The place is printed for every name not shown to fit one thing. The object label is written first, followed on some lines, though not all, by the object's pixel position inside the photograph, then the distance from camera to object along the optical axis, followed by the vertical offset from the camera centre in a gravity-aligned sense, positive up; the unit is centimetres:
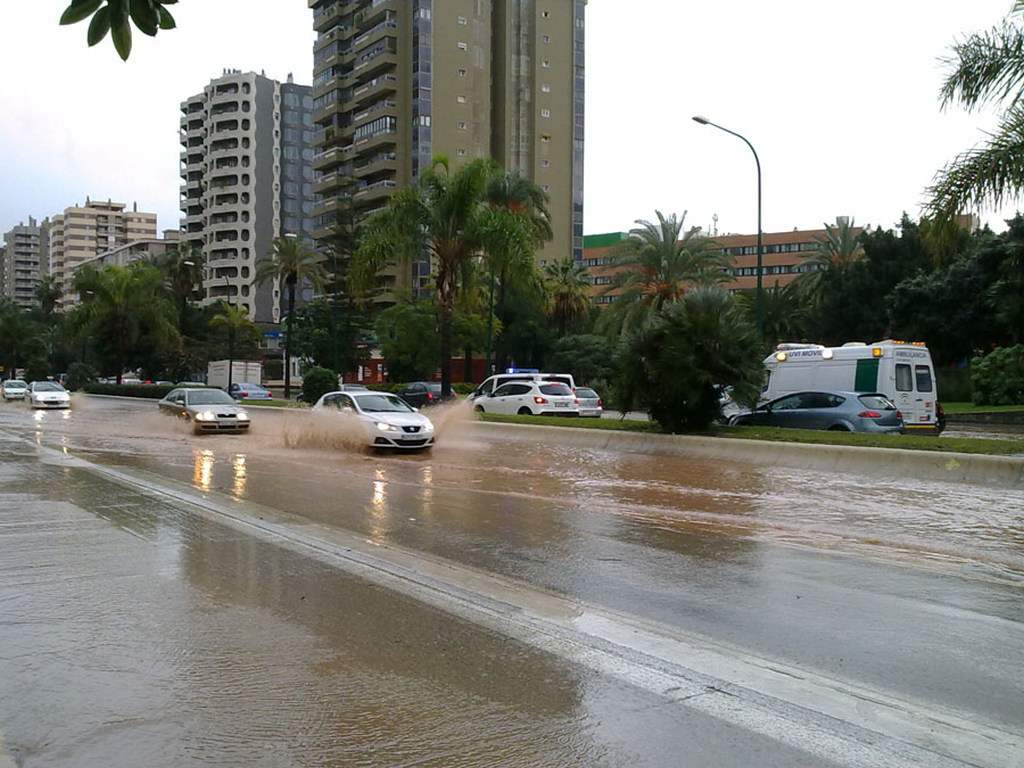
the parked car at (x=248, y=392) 4749 -93
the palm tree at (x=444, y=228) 2986 +496
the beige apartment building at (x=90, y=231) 18162 +2920
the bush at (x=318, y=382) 3581 -26
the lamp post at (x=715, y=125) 2857 +821
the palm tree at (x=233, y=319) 7775 +500
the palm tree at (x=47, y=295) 13025 +1123
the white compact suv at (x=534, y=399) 2928 -70
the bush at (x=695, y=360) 1897 +42
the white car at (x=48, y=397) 4281 -116
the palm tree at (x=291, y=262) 5812 +747
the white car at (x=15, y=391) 5153 -107
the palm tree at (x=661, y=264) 4519 +586
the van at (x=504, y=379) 3073 -5
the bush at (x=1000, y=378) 3572 +22
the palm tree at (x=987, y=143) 1617 +433
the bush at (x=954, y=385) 4178 -9
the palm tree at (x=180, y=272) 8650 +981
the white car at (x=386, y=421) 1883 -93
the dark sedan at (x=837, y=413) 1953 -70
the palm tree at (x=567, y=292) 5922 +567
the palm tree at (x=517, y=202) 3291 +994
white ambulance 2206 +17
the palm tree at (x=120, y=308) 5600 +409
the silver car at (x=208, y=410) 2550 -103
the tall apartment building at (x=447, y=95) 8562 +2811
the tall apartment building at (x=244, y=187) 11450 +2423
